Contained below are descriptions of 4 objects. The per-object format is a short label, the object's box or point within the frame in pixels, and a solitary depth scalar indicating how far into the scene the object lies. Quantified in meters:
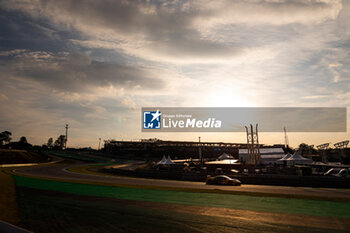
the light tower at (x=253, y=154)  53.29
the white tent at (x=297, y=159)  41.28
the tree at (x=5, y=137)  180.75
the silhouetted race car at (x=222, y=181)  27.39
